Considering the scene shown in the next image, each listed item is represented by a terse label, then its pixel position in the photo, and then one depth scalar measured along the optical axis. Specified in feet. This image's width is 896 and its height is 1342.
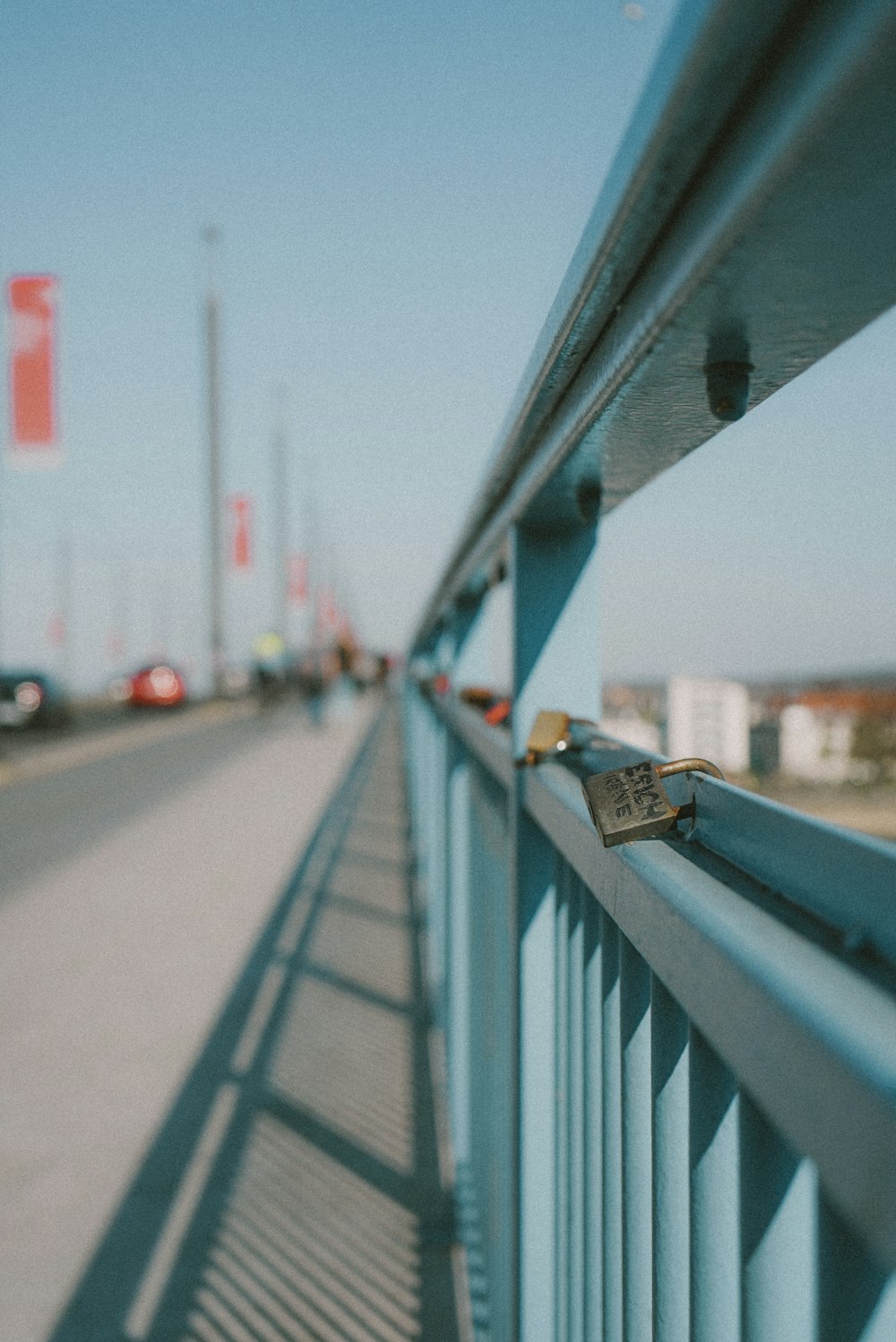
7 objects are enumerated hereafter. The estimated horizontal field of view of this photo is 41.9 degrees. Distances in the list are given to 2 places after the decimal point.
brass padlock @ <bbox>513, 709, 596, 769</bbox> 5.69
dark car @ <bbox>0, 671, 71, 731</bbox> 90.43
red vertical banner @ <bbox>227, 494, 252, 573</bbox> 91.15
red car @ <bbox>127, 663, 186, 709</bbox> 119.75
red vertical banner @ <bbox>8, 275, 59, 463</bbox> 43.75
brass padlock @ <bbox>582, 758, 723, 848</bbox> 3.43
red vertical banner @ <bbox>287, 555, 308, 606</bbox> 101.65
